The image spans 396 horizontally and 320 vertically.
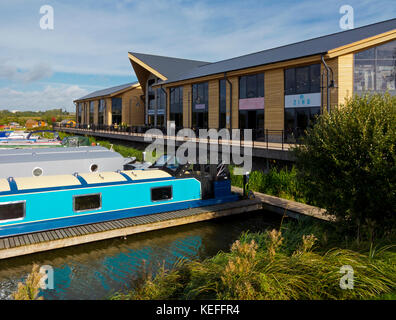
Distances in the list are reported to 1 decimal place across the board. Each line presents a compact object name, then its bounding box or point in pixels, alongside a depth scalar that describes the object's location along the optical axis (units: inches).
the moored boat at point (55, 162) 521.7
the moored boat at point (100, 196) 389.7
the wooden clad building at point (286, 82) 788.6
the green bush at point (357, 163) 286.0
